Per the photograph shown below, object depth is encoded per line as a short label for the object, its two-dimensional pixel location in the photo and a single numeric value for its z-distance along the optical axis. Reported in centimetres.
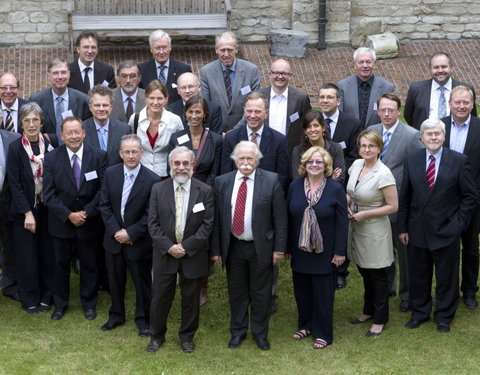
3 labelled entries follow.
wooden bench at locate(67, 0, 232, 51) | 1747
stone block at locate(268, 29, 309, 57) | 1780
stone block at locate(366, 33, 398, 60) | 1767
